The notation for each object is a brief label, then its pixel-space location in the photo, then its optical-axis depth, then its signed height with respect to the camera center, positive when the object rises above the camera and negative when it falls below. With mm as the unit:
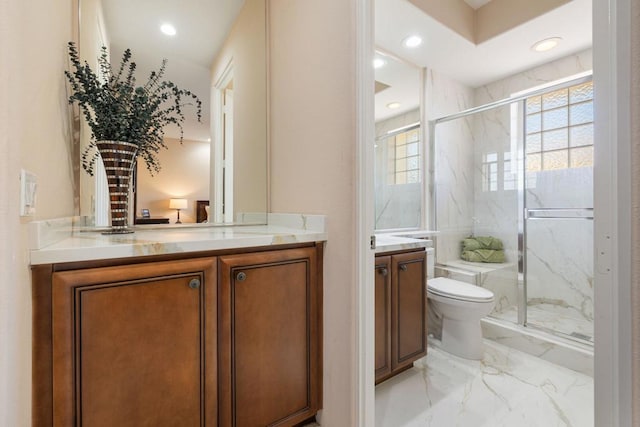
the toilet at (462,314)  2016 -734
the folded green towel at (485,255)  2934 -450
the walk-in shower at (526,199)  2531 +119
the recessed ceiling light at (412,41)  2382 +1431
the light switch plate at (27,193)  664 +48
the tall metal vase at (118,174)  1213 +169
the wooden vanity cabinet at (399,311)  1629 -594
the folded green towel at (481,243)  2990 -333
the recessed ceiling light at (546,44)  2395 +1426
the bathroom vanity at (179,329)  824 -408
